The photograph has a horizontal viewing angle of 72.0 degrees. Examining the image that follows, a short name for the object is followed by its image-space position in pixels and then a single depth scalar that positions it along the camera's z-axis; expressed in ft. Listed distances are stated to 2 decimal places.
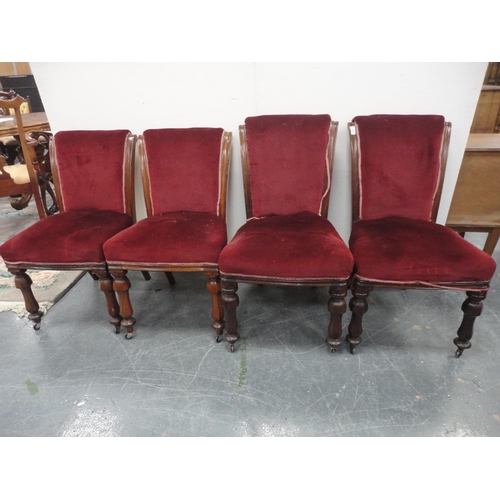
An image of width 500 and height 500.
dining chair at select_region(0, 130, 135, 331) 5.09
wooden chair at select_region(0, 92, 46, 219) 7.16
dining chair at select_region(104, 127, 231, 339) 4.83
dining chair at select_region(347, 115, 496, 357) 4.24
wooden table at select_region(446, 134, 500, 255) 6.17
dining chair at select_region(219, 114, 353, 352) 4.37
